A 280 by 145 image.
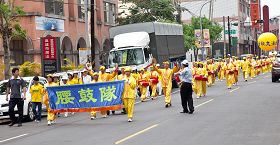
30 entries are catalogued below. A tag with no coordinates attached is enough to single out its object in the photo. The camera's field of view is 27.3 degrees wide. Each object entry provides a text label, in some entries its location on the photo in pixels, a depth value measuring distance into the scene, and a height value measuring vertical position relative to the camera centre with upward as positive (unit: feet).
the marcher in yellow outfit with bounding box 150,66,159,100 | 92.89 -2.65
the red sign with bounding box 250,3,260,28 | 313.96 +28.60
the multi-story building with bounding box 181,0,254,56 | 304.91 +26.48
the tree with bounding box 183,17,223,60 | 229.41 +15.11
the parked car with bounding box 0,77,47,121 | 65.62 -4.14
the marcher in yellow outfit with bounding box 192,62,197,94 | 85.56 -1.38
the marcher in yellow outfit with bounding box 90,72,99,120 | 65.31 -1.25
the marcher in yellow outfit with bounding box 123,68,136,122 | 56.14 -2.85
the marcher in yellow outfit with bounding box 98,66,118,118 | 66.39 -1.19
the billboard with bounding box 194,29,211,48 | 203.41 +8.89
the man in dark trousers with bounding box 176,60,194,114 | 60.76 -2.58
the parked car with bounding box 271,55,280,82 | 115.65 -1.17
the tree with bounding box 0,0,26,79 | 84.13 +6.43
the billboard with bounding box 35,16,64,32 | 124.77 +9.69
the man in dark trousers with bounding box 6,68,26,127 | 60.29 -2.55
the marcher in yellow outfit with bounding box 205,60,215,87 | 115.95 -1.71
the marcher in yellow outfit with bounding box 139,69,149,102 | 89.38 -2.77
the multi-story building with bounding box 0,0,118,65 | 123.85 +9.40
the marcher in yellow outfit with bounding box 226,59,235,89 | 102.27 -1.92
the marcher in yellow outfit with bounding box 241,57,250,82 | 135.09 -0.99
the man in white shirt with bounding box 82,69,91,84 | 73.20 -1.40
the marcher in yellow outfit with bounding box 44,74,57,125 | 60.49 -3.69
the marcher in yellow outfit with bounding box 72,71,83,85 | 72.55 -1.62
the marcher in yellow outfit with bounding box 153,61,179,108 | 70.85 -2.12
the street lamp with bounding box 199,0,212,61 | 202.23 +6.74
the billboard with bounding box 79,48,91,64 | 102.72 +2.00
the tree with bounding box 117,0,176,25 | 185.16 +17.68
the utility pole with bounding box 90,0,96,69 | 107.65 +5.47
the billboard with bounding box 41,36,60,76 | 98.78 +2.06
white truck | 100.99 +3.80
